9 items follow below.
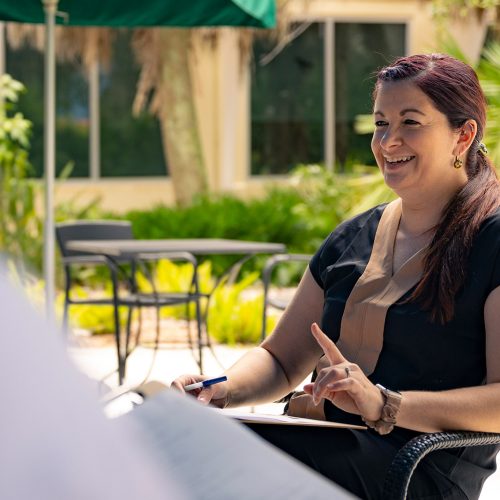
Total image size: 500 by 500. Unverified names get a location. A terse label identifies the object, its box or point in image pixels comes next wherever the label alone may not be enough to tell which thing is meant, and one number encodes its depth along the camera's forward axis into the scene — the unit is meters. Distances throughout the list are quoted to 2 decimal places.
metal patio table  10.96
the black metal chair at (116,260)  11.10
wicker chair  3.52
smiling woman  3.78
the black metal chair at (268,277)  10.52
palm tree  22.18
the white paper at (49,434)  1.00
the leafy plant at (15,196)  17.30
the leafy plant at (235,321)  14.28
